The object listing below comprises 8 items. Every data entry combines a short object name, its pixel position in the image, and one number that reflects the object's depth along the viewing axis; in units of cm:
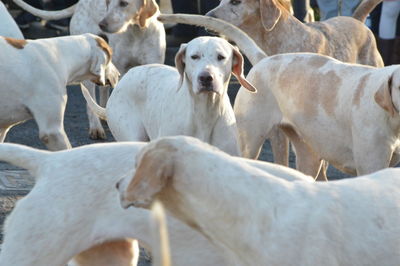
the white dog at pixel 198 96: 1114
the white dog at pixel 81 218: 685
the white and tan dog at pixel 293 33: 1614
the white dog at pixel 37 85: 1269
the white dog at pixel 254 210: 582
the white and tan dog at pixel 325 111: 1118
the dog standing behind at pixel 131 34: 1718
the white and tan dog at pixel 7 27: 1594
